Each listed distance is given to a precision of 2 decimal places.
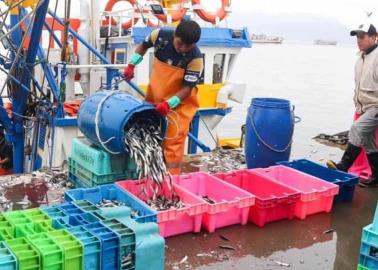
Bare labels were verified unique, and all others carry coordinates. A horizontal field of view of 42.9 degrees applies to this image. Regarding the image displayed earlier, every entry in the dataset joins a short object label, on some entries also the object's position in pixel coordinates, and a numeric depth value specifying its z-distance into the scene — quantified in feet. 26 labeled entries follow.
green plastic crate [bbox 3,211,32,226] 10.08
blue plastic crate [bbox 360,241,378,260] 9.22
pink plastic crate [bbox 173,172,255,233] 13.28
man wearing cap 17.20
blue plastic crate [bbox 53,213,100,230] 10.11
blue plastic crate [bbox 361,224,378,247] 9.21
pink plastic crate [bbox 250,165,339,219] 14.65
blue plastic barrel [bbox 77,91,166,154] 13.89
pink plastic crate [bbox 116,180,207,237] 12.47
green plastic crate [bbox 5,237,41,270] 8.36
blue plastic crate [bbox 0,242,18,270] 8.19
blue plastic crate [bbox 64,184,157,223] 11.98
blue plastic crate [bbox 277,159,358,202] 16.16
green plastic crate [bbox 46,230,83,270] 8.79
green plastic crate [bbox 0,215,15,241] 9.45
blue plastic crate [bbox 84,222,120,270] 9.23
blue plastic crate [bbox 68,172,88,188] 15.43
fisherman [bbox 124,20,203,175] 15.87
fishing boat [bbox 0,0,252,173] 23.89
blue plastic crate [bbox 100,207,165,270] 9.58
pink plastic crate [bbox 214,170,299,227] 13.96
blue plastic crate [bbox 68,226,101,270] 9.05
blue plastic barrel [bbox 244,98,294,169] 17.94
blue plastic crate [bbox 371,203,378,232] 9.37
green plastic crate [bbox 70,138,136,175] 14.62
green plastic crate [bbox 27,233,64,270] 8.54
